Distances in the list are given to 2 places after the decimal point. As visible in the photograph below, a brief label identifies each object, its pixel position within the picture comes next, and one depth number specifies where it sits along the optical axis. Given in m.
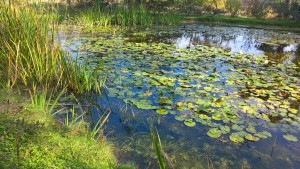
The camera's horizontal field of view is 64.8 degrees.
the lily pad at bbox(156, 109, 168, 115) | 2.97
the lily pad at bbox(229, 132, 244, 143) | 2.48
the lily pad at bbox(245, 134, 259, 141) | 2.52
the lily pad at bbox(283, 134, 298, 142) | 2.55
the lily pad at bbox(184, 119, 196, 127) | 2.73
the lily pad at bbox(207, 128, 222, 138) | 2.55
